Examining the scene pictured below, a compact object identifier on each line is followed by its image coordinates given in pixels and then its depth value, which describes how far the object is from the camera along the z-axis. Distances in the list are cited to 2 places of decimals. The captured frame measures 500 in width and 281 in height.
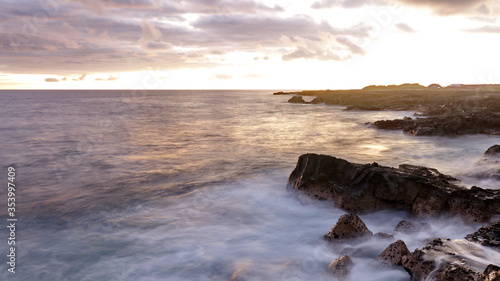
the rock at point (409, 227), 9.37
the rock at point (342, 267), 7.50
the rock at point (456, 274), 5.61
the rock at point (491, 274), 4.95
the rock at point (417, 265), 6.37
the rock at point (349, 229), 8.66
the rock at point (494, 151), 17.12
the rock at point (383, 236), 8.72
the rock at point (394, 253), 7.38
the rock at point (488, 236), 6.98
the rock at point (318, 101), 90.99
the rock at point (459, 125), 26.98
